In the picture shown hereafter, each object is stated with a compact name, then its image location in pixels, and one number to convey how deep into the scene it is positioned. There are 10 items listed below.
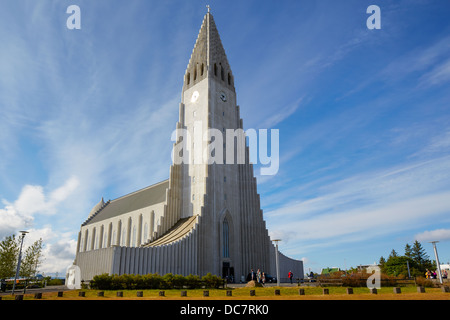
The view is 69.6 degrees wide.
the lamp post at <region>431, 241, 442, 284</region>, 27.70
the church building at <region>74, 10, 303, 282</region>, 39.41
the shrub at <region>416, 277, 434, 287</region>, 25.17
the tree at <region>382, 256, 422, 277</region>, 67.86
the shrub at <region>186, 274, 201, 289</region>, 28.30
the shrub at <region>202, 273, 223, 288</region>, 28.33
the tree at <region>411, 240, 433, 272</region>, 86.78
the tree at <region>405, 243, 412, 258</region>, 88.19
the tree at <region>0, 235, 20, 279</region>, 40.56
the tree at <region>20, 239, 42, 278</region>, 48.09
